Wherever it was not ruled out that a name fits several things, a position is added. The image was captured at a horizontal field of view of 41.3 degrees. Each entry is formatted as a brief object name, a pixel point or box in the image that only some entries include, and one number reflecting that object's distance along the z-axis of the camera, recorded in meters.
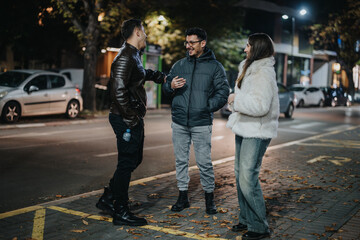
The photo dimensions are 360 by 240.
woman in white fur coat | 4.48
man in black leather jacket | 4.83
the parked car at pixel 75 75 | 22.33
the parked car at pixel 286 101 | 21.23
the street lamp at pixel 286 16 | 38.06
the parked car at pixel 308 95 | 32.12
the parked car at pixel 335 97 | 35.69
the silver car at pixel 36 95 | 15.07
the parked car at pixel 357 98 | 49.03
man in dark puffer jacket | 5.34
